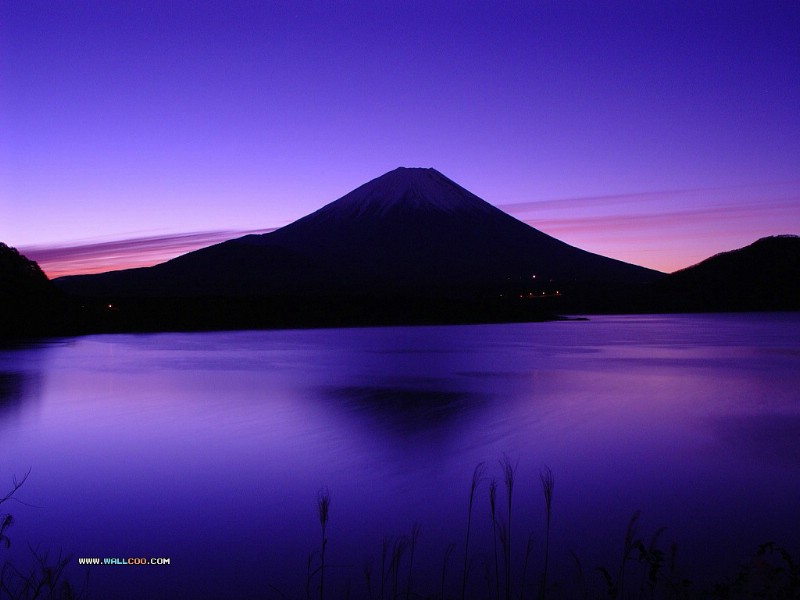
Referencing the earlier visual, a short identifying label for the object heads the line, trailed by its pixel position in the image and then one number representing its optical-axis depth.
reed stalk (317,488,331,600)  3.27
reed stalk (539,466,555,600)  3.35
